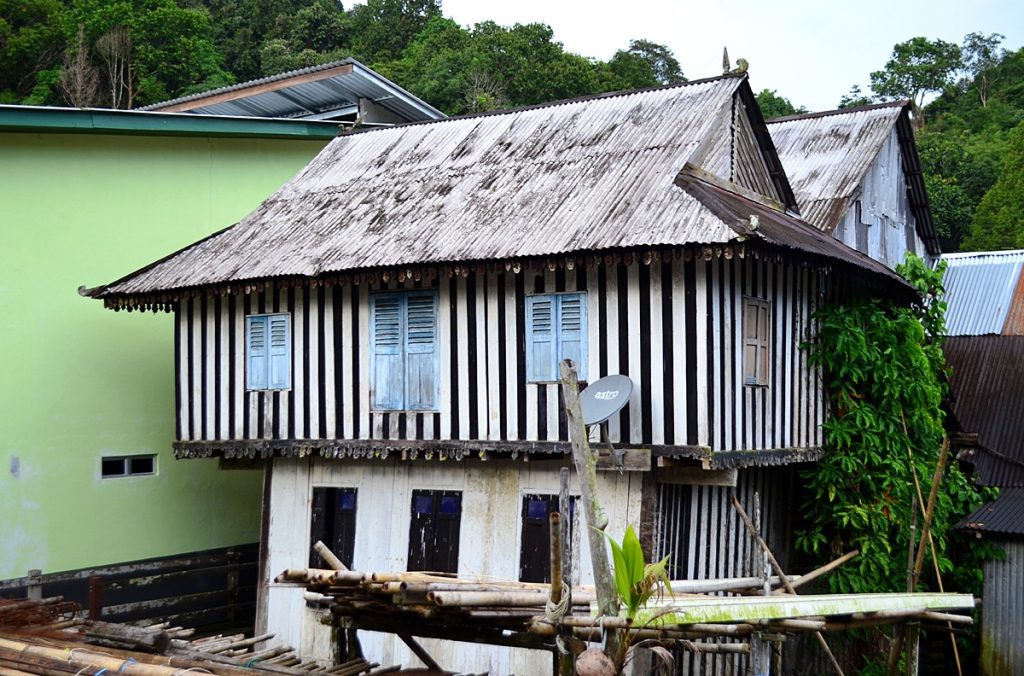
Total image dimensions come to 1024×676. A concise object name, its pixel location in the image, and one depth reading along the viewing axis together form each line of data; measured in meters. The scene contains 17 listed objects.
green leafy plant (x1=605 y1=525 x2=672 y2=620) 7.82
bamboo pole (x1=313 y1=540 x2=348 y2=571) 10.93
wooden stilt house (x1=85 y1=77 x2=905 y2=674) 13.41
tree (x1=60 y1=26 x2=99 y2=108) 39.12
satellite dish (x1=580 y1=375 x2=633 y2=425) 12.85
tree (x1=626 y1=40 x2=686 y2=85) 54.84
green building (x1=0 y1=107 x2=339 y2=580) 17.61
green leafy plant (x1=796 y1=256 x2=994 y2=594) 15.34
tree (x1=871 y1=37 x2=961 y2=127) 54.81
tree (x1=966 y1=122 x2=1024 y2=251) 37.25
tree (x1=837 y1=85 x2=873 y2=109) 54.69
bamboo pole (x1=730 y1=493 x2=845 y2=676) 11.99
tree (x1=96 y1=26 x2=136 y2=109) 40.47
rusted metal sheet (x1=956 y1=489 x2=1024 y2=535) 16.67
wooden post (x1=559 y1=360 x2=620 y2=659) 8.09
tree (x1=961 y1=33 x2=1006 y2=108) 54.31
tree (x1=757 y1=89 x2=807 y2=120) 50.00
